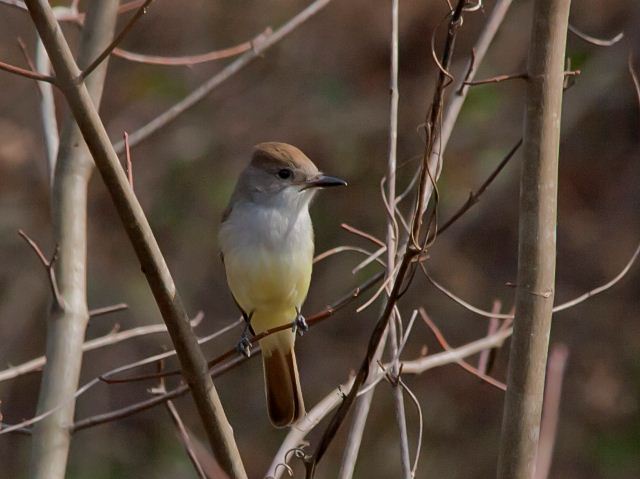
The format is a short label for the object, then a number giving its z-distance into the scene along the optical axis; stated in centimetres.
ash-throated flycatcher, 848
